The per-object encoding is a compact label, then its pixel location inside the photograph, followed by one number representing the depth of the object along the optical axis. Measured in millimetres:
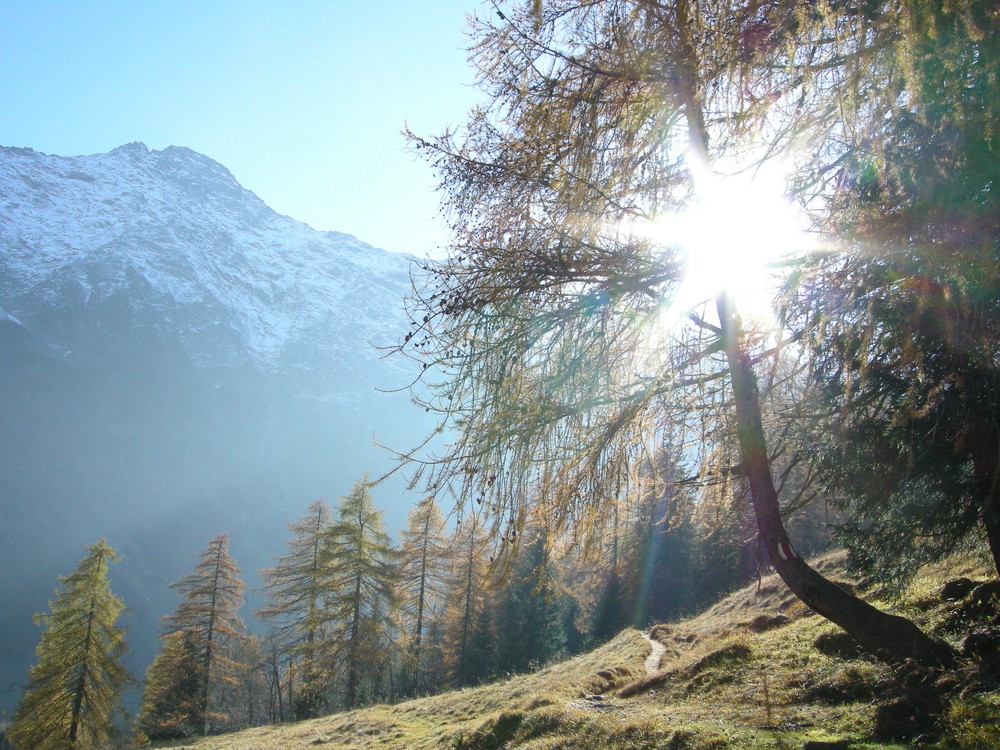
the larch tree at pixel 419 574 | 26625
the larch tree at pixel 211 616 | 26547
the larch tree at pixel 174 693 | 24078
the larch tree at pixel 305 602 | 23881
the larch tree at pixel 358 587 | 23906
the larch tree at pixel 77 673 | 21812
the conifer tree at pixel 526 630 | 29016
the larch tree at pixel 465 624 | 28375
